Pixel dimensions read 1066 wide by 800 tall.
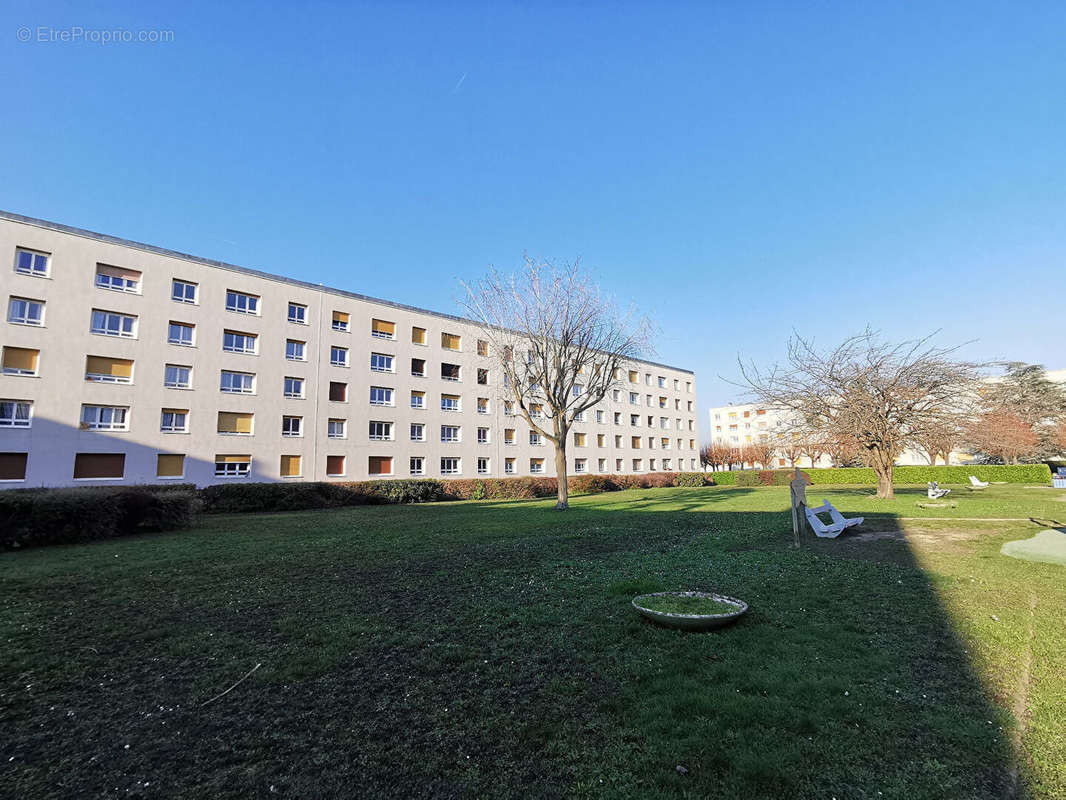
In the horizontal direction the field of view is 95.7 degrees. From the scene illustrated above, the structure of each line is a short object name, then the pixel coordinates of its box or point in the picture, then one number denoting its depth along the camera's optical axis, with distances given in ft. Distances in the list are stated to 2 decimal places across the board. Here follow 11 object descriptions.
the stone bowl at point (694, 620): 15.61
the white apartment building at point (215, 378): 75.82
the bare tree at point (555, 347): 70.38
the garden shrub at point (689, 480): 163.63
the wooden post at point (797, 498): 31.58
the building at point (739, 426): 305.32
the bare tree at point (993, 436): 60.39
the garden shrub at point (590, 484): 131.54
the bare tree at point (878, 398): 62.49
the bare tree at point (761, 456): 233.25
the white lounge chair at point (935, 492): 67.53
